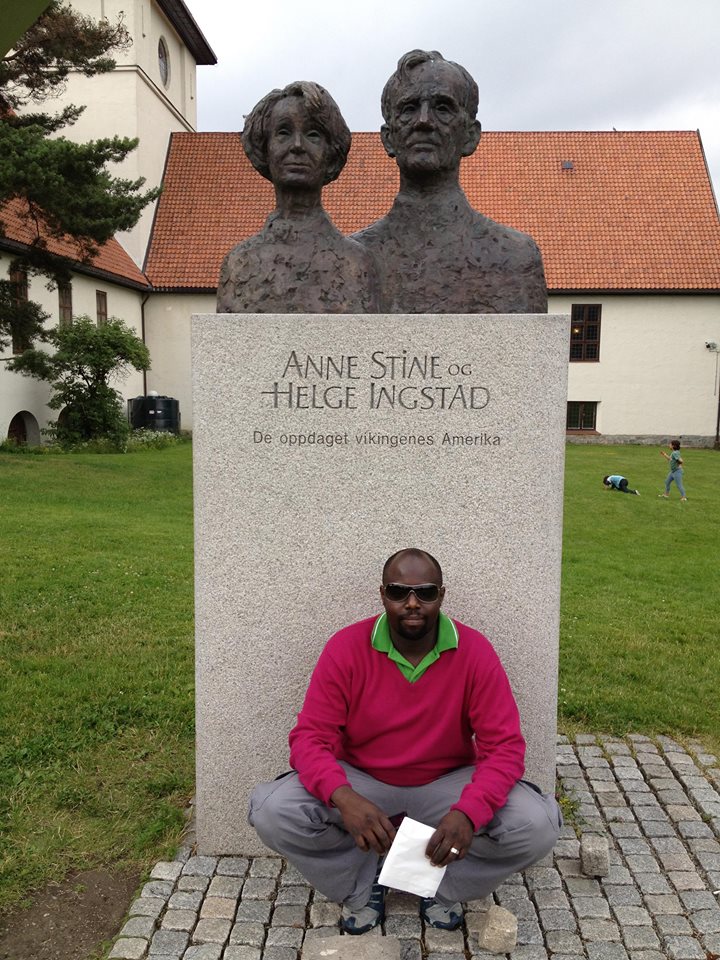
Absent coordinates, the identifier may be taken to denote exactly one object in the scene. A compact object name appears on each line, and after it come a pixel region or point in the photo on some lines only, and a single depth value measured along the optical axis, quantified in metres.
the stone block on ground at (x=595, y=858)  3.36
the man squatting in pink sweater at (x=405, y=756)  2.88
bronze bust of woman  3.50
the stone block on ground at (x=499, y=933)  2.91
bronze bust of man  3.56
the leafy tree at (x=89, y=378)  19.19
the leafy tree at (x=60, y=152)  12.57
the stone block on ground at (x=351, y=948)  2.73
